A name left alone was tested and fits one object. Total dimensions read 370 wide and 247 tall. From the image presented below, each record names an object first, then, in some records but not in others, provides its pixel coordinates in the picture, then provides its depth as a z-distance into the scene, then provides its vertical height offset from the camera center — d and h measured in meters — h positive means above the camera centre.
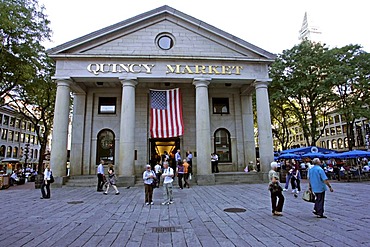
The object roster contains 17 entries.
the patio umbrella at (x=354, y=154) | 20.77 -0.01
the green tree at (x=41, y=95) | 21.92 +6.30
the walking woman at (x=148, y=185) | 9.65 -1.11
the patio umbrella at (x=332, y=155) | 21.48 -0.07
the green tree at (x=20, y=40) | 17.56 +9.27
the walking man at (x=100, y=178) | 13.75 -1.13
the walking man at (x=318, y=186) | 7.03 -0.93
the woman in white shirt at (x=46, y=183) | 11.55 -1.16
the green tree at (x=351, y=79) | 24.03 +7.42
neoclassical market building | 16.98 +5.47
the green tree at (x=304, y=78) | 25.16 +8.27
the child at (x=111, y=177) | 12.80 -1.04
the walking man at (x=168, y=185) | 9.91 -1.15
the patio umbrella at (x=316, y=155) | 21.53 -0.03
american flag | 17.23 +3.15
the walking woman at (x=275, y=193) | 7.38 -1.16
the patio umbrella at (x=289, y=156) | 22.70 -0.09
